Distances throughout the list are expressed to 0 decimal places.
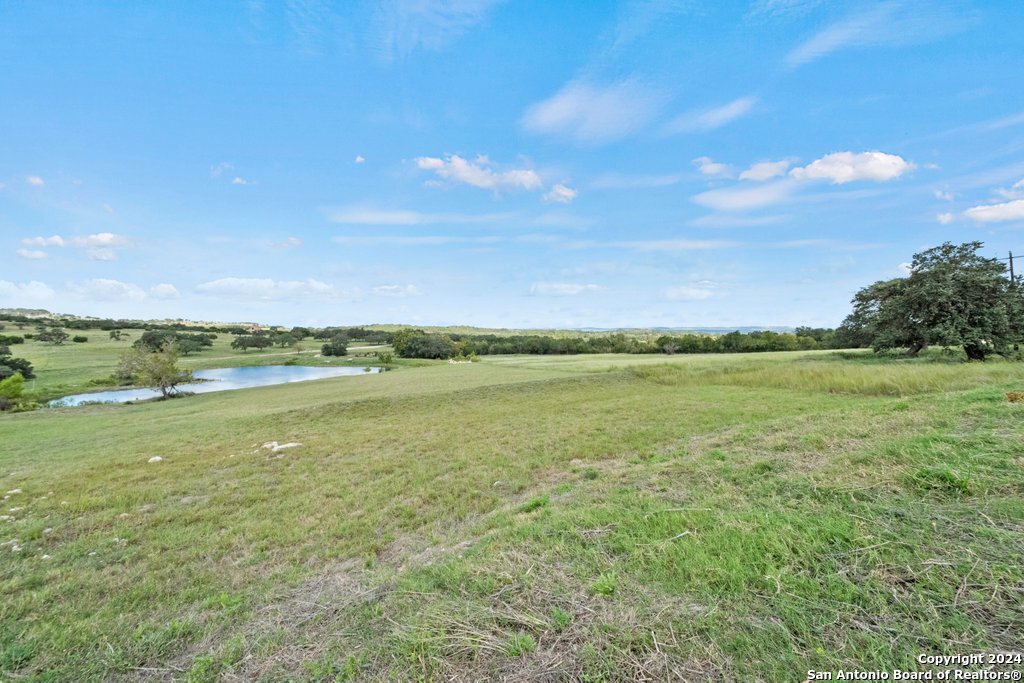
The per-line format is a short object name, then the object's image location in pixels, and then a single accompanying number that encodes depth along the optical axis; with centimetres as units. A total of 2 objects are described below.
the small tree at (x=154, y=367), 3609
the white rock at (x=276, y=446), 1196
